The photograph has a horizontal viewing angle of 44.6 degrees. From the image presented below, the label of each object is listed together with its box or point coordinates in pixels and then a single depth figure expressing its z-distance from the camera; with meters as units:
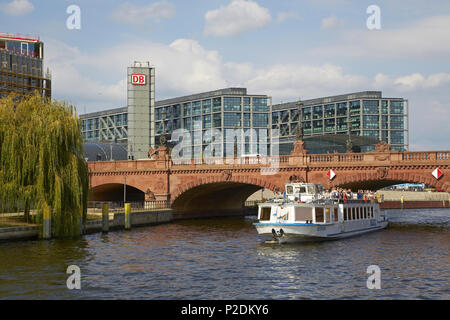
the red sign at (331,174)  62.33
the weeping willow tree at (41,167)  43.66
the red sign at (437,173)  56.44
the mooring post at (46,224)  43.72
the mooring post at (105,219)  52.81
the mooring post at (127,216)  57.47
